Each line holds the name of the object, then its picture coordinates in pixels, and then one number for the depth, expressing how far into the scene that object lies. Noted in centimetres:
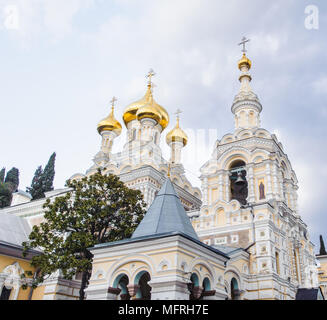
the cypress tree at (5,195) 3838
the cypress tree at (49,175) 3841
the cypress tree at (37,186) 3775
